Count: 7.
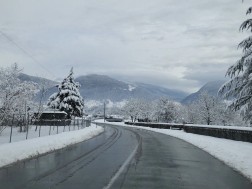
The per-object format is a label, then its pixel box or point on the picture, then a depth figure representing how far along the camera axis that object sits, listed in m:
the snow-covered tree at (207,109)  105.44
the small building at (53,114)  77.75
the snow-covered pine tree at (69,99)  81.12
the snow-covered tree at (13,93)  36.12
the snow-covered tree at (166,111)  130.12
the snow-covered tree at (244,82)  21.77
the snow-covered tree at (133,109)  162.25
